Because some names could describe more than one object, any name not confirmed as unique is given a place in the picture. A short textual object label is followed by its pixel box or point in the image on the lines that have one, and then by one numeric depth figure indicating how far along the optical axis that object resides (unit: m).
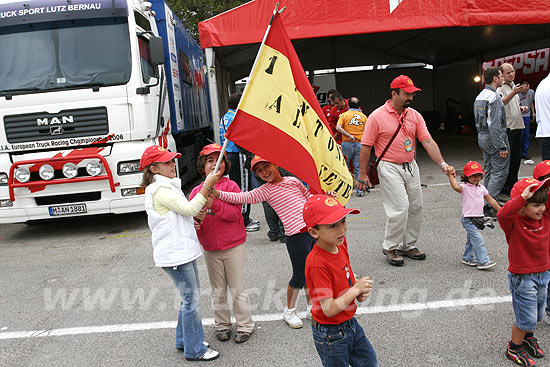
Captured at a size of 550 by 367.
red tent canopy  9.59
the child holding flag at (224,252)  3.60
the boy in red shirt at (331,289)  2.35
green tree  23.27
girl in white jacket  3.25
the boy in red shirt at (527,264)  2.98
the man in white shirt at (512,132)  7.33
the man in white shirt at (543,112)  6.27
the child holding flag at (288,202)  3.60
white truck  6.80
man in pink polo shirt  4.93
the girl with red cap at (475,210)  4.71
